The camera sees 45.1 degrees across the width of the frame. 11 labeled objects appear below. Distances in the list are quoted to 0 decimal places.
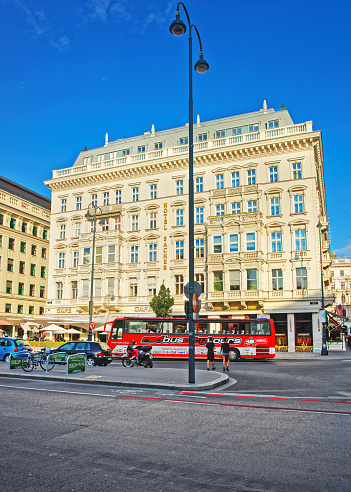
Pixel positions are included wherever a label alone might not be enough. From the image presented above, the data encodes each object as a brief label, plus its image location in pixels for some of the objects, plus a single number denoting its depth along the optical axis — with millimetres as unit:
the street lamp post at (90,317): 34878
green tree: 40594
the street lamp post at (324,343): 36125
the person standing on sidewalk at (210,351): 22031
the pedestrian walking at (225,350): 22234
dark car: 25266
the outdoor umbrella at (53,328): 42947
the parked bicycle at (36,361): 19336
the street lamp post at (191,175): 15461
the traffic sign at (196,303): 15767
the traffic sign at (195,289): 15797
